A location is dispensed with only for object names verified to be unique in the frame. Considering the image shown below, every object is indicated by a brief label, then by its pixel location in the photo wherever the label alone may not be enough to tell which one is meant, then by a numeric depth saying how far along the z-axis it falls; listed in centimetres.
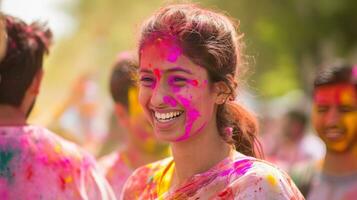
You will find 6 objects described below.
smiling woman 536
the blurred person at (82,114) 1152
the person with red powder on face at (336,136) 849
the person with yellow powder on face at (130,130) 845
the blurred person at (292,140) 1347
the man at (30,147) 614
